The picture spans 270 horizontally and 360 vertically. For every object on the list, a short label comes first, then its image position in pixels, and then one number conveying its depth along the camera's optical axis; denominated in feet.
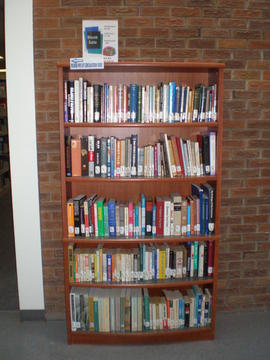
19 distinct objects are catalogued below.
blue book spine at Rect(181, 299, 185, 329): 8.00
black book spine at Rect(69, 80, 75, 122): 7.22
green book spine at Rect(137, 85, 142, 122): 7.33
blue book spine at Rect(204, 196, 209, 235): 7.68
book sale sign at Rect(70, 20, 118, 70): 7.94
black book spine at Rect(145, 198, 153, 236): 7.59
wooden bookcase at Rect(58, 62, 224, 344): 7.29
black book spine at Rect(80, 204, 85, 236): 7.57
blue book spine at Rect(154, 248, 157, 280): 7.83
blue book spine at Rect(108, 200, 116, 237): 7.57
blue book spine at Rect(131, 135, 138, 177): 7.39
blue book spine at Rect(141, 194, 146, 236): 7.61
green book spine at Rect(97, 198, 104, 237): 7.60
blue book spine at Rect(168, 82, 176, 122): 7.31
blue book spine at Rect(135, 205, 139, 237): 7.64
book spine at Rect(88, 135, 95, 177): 7.40
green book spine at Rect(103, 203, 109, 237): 7.60
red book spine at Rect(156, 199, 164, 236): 7.62
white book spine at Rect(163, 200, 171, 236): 7.62
